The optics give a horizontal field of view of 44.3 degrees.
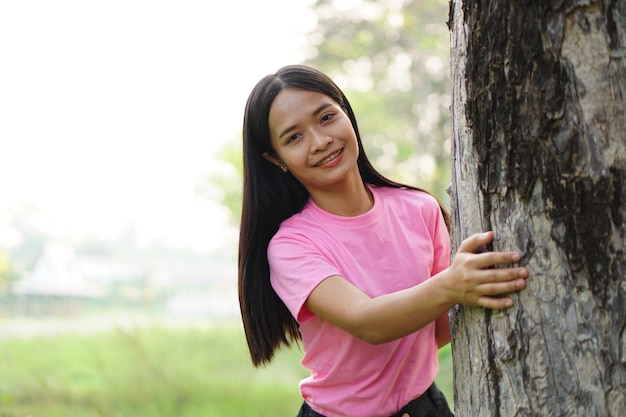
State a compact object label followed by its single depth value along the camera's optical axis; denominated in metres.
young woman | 1.99
